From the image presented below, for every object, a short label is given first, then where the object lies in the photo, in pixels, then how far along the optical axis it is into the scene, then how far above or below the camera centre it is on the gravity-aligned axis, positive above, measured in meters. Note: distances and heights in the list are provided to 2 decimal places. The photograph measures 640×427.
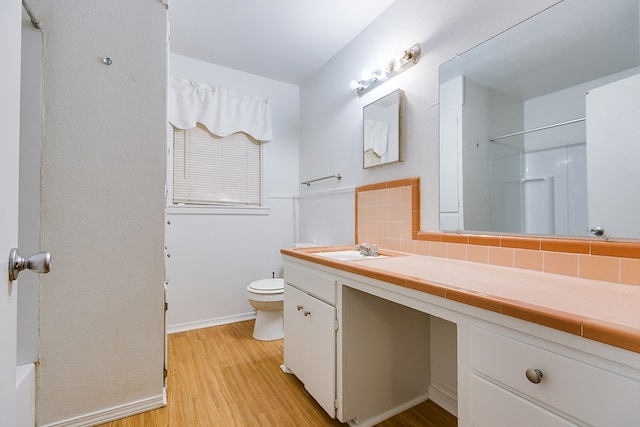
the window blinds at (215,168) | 2.56 +0.46
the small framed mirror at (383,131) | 1.82 +0.57
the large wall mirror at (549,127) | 0.99 +0.37
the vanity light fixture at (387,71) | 1.73 +0.94
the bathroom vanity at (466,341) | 0.58 -0.34
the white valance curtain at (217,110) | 2.49 +0.97
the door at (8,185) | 0.59 +0.07
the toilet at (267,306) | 2.25 -0.68
